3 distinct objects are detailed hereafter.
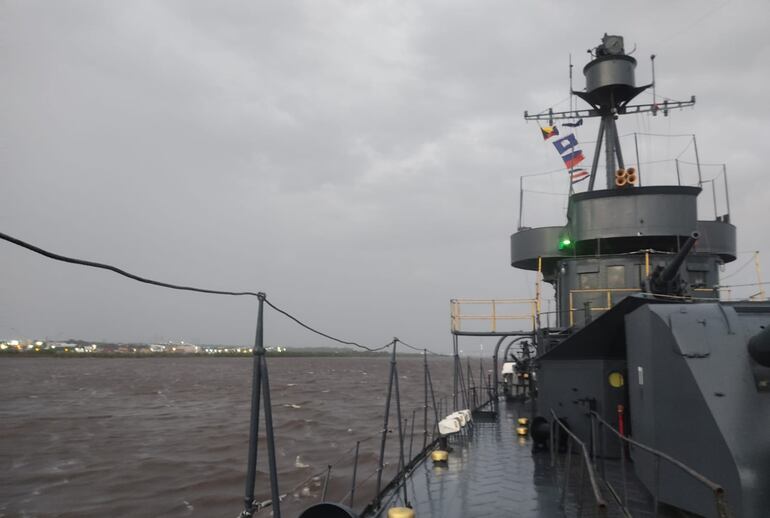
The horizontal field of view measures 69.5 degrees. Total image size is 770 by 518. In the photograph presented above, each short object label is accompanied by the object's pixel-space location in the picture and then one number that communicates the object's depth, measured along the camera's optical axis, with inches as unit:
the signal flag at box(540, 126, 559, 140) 713.6
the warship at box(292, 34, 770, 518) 236.5
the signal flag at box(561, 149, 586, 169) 703.1
